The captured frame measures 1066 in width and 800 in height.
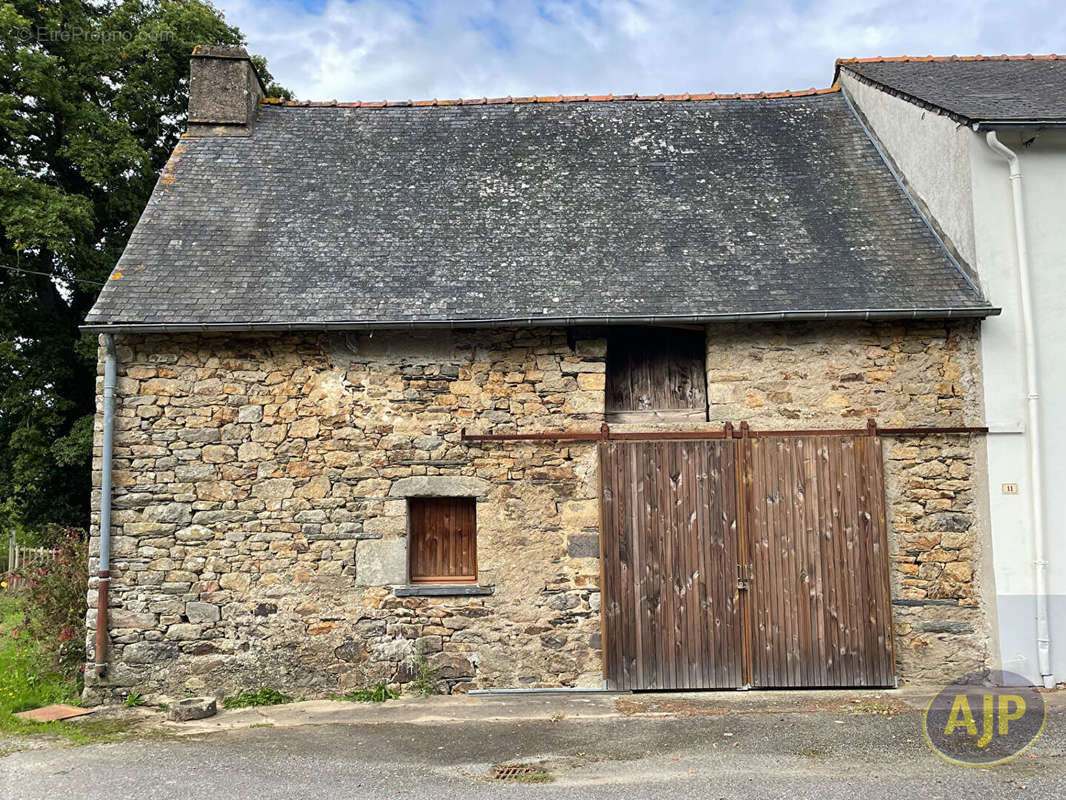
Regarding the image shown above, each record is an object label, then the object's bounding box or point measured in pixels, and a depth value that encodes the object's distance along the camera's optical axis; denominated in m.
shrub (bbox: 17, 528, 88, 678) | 7.60
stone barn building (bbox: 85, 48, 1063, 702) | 7.12
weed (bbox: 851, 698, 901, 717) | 6.39
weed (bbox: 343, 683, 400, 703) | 7.06
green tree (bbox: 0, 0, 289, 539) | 11.02
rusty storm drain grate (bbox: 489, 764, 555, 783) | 5.18
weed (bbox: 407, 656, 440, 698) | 7.12
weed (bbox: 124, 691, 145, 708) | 7.03
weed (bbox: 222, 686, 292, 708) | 7.05
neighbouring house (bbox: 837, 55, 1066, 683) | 6.95
